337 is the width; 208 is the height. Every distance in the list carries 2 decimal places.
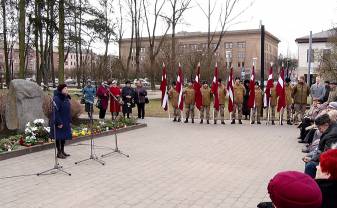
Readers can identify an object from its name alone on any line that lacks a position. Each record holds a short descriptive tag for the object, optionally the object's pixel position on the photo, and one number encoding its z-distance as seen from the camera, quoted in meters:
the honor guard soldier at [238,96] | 17.89
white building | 64.56
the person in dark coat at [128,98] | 19.31
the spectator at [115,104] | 19.34
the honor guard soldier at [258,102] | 17.77
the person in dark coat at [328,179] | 3.26
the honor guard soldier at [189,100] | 18.33
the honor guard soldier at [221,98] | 17.95
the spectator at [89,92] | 18.19
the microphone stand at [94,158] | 9.68
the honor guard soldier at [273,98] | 17.58
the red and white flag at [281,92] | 16.99
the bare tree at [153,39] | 40.49
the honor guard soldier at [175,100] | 18.72
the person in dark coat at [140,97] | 19.66
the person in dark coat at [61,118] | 9.86
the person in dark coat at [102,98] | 18.86
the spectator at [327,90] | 16.96
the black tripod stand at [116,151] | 10.61
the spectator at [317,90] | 16.78
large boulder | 12.97
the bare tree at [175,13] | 42.97
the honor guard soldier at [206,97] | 18.05
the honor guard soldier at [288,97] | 17.44
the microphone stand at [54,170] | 8.61
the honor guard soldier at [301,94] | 16.98
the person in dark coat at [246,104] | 19.38
